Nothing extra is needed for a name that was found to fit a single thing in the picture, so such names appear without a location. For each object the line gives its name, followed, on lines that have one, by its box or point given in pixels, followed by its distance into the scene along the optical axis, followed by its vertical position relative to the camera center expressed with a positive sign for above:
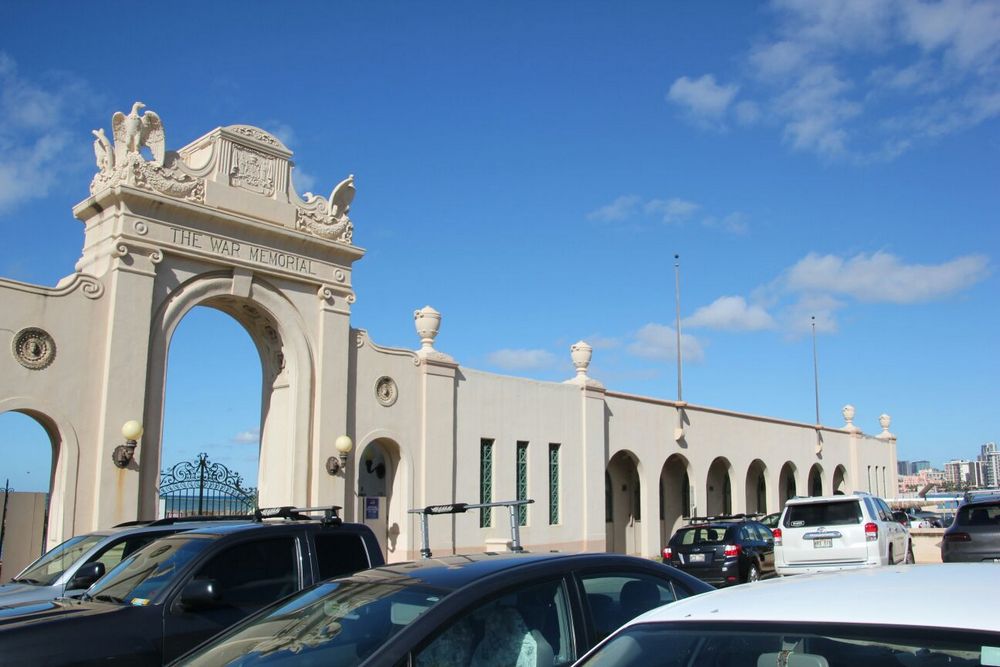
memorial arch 14.73 +2.25
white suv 15.36 -0.62
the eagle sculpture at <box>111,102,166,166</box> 15.94 +6.05
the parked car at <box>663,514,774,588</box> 17.95 -1.06
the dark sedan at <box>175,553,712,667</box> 4.43 -0.61
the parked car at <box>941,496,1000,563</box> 15.08 -0.57
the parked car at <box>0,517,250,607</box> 8.97 -0.68
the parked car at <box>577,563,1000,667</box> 2.76 -0.40
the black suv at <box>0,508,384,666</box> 6.09 -0.72
